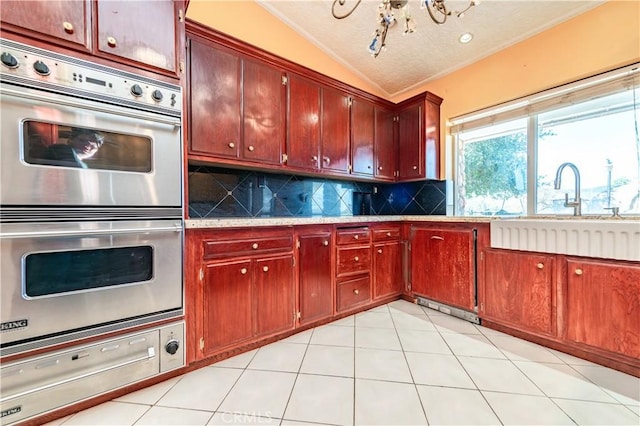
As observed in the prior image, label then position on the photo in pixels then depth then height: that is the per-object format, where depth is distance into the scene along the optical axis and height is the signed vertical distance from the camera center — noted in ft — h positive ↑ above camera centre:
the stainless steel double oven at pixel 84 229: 3.45 -0.24
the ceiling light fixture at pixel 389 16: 4.50 +3.55
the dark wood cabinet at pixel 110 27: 3.56 +2.91
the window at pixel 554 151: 6.17 +1.73
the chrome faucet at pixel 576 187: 6.42 +0.58
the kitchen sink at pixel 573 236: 4.82 -0.59
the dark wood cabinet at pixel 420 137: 9.20 +2.75
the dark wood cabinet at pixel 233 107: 5.84 +2.65
